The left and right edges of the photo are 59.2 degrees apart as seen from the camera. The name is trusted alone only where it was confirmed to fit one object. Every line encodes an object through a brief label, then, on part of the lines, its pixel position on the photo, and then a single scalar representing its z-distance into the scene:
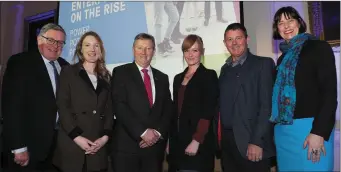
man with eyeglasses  2.24
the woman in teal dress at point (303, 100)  1.85
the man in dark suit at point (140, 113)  2.27
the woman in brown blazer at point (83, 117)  2.22
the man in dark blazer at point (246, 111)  2.16
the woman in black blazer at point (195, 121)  2.33
